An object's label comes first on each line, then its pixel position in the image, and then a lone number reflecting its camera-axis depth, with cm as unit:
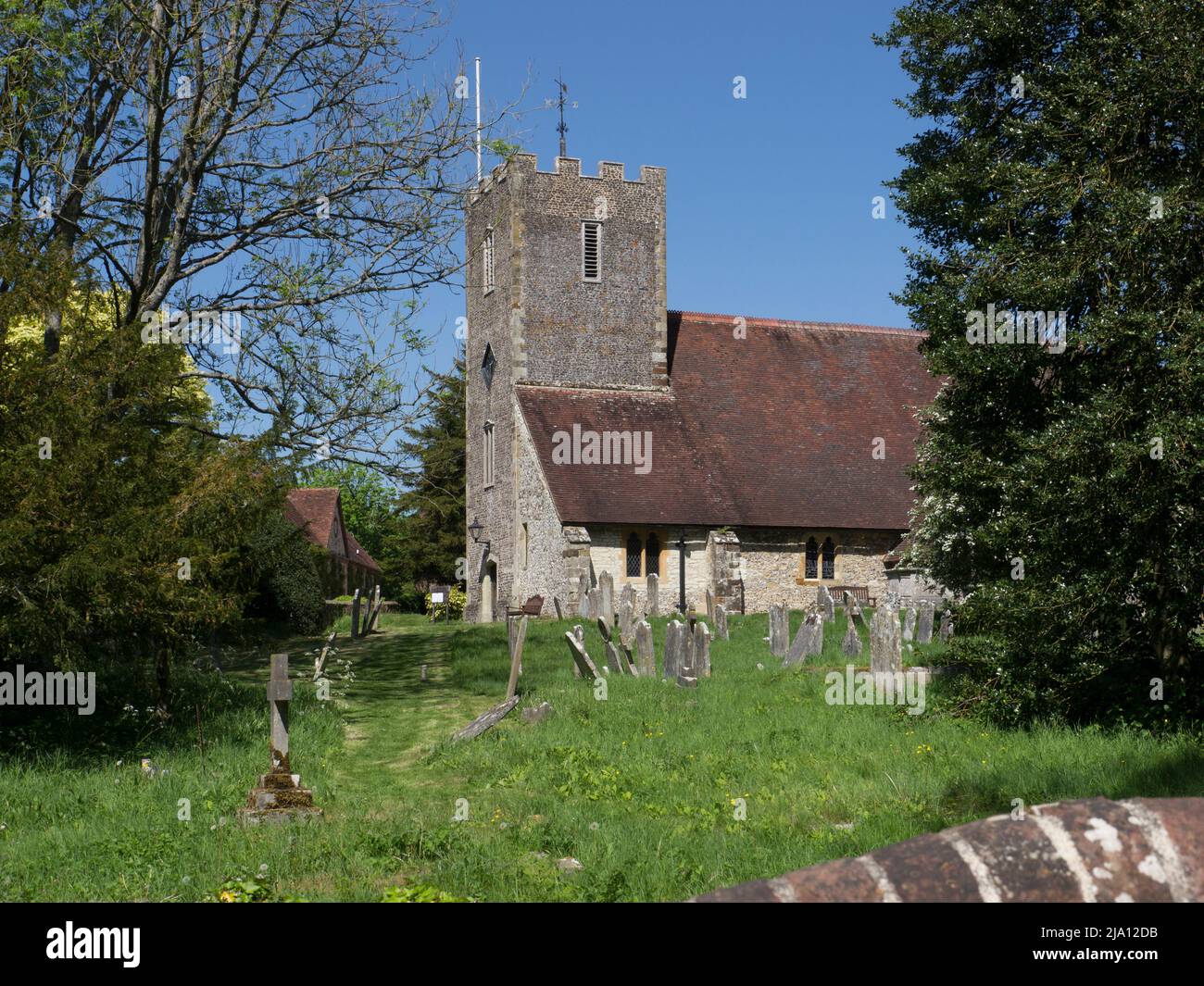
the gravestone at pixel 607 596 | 2612
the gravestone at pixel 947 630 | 1856
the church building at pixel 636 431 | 3161
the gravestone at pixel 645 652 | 1683
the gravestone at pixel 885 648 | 1426
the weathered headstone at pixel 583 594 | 2922
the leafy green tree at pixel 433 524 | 4716
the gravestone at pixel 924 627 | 2098
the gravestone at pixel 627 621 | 2027
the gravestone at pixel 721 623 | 2228
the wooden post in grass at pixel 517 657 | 1506
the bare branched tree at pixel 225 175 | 1465
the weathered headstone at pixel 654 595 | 2800
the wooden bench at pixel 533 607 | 3130
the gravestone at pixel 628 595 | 2220
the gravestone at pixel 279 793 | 904
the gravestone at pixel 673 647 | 1625
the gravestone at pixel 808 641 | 1716
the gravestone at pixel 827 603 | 2495
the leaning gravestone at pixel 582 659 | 1612
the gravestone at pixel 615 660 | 1725
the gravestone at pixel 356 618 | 2784
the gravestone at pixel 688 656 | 1562
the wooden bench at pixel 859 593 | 3266
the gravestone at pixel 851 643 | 1820
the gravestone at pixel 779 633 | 1855
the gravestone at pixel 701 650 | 1627
